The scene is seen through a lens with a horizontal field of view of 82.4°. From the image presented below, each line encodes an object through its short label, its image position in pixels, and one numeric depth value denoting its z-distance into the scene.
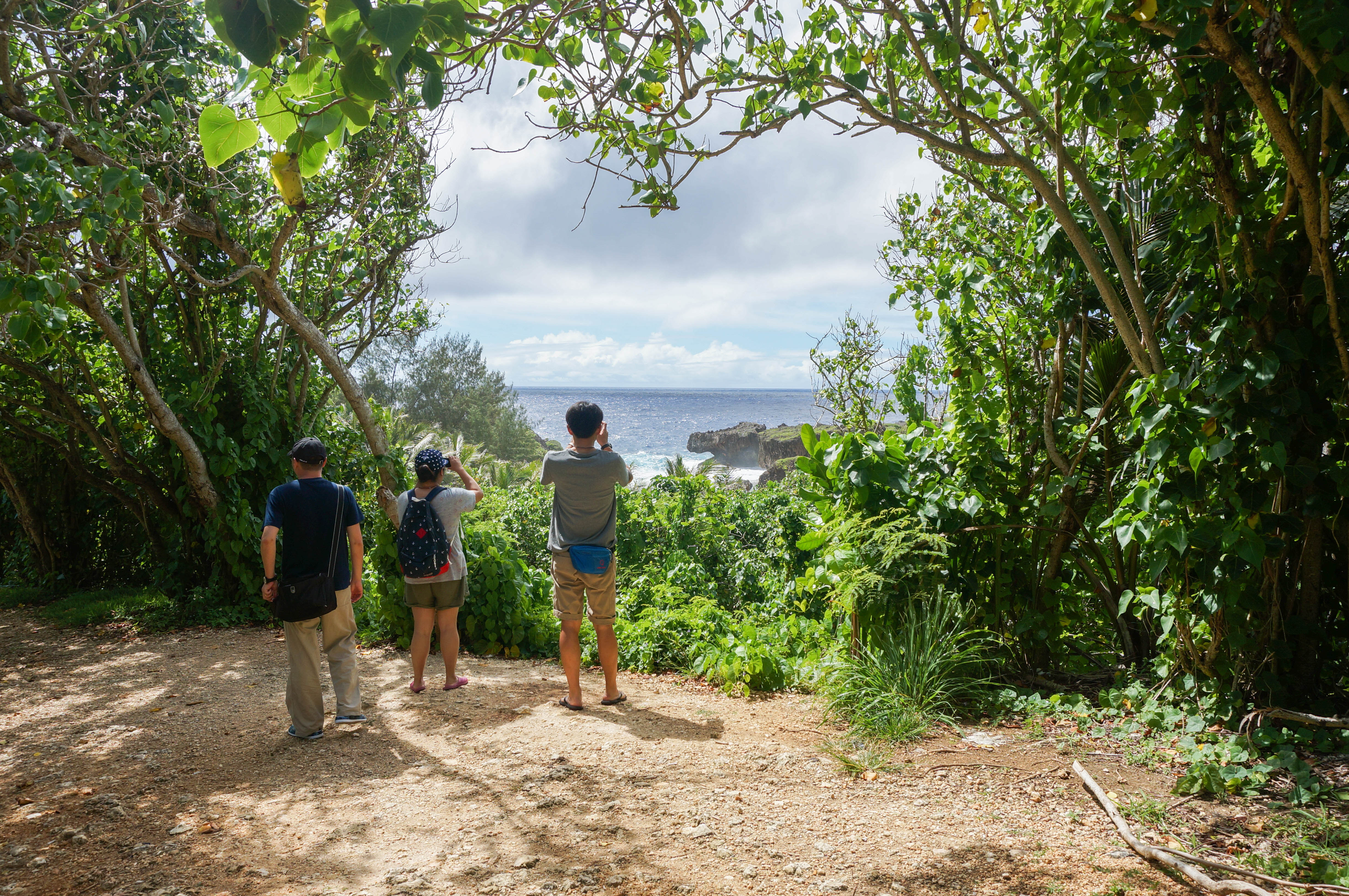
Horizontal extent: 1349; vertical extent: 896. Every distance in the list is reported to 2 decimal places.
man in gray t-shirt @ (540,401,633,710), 4.50
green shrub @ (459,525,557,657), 6.42
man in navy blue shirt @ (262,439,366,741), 4.25
